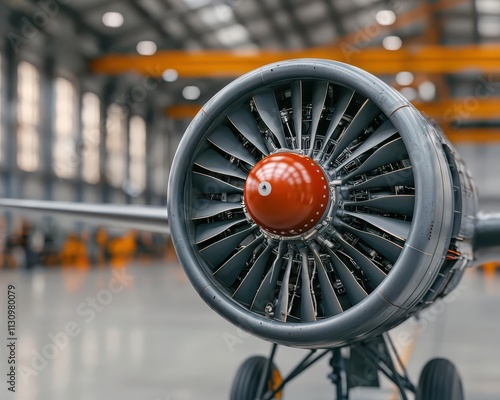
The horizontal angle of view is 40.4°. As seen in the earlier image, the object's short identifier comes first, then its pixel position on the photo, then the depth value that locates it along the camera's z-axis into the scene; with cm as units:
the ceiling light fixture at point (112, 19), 2386
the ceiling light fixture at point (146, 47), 2592
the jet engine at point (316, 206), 360
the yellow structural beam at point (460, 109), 3019
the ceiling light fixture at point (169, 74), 2400
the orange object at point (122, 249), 2928
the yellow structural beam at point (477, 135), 3503
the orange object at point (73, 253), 2521
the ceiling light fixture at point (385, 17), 2398
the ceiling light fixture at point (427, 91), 3072
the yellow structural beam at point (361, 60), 2214
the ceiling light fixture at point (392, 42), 2762
